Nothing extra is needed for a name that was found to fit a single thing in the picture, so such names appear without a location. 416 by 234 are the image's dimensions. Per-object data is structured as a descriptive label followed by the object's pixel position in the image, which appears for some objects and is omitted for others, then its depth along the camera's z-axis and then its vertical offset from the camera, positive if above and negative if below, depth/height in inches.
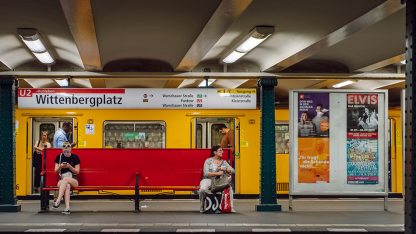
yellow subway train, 672.4 +3.7
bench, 558.9 -28.0
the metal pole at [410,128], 218.8 +2.0
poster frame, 528.8 -11.2
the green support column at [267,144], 541.6 -8.2
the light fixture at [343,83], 672.8 +52.6
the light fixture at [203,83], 700.0 +53.4
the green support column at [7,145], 525.3 -9.2
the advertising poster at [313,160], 532.4 -20.7
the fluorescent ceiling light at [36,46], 449.3 +60.7
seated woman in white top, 513.7 -27.2
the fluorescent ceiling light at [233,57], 504.7 +60.0
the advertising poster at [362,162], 533.6 -22.3
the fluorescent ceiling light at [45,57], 496.7 +58.5
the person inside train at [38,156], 657.0 -22.6
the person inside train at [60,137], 583.8 -3.0
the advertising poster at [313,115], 534.0 +15.1
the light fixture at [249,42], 415.2 +62.1
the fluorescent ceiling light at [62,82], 673.4 +52.4
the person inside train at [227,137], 679.7 -3.8
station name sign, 525.3 +27.8
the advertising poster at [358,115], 537.0 +15.2
